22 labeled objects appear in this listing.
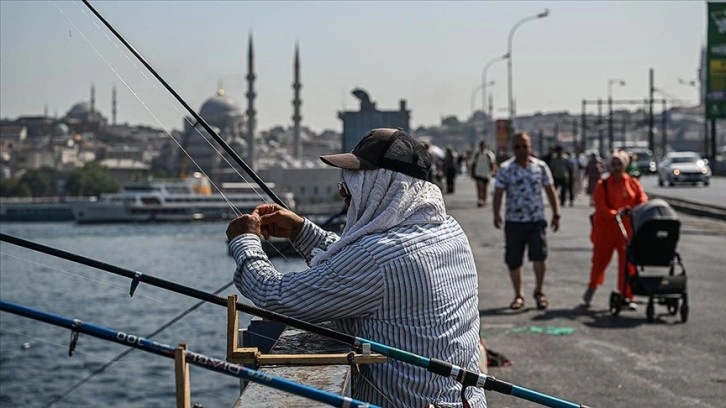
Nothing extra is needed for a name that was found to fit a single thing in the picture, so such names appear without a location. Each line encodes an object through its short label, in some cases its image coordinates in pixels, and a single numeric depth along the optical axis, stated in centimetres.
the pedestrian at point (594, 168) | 3284
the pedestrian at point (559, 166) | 3347
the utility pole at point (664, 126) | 9948
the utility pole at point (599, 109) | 10188
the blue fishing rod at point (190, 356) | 344
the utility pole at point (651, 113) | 8840
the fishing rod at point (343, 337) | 407
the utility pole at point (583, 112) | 10761
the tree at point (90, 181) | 11944
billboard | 6351
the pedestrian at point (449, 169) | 4540
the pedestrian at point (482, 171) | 3544
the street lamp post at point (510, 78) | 6332
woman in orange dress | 1358
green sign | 4678
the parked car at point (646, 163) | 7212
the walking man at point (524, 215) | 1336
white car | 5366
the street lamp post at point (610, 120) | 9981
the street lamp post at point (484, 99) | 9864
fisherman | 418
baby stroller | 1247
